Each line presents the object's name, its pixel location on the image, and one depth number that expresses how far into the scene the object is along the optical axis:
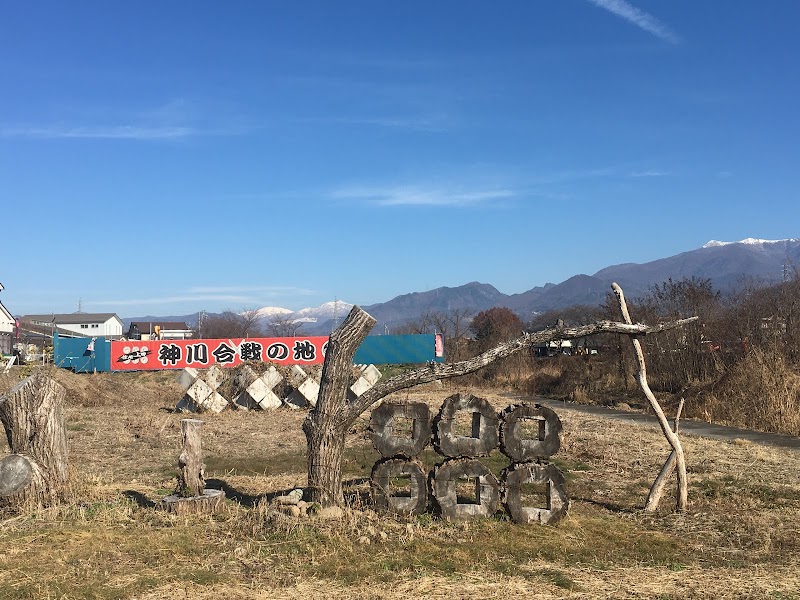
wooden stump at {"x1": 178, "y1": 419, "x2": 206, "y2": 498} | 8.39
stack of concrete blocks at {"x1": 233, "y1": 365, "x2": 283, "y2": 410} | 21.30
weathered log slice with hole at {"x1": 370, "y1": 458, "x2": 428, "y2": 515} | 8.39
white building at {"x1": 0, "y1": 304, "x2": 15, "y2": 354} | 73.62
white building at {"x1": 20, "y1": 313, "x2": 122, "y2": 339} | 114.75
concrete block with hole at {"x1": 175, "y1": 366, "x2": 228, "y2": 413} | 20.67
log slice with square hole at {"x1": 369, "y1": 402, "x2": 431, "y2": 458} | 8.55
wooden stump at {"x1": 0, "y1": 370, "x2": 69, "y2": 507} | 8.55
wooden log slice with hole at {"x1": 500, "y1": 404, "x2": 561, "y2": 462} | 8.48
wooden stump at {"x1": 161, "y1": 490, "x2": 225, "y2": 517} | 8.12
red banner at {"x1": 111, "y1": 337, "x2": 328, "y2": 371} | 31.39
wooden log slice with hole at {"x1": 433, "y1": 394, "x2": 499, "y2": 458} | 8.45
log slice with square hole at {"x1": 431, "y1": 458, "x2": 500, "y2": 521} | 8.31
